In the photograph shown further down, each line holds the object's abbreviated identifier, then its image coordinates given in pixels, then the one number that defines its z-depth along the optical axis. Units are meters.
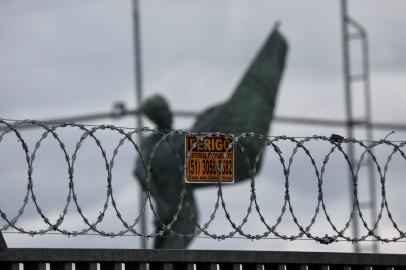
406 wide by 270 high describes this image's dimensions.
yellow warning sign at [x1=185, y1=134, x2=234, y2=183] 24.41
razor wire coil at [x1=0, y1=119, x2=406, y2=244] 21.86
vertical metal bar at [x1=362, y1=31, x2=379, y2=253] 43.66
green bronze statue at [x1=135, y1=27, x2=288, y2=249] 35.41
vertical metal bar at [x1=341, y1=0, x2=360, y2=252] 44.25
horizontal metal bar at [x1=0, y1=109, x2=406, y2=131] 38.97
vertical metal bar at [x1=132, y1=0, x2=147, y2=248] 38.80
